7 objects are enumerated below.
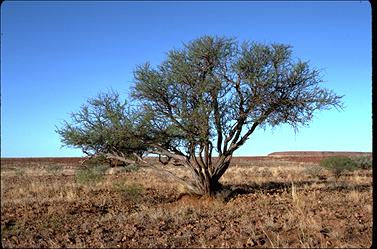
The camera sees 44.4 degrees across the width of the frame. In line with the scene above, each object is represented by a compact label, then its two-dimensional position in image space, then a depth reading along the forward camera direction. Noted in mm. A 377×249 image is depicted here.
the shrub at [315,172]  33247
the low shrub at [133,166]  17850
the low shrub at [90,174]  17281
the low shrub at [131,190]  17116
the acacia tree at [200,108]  16281
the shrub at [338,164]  33741
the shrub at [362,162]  40272
